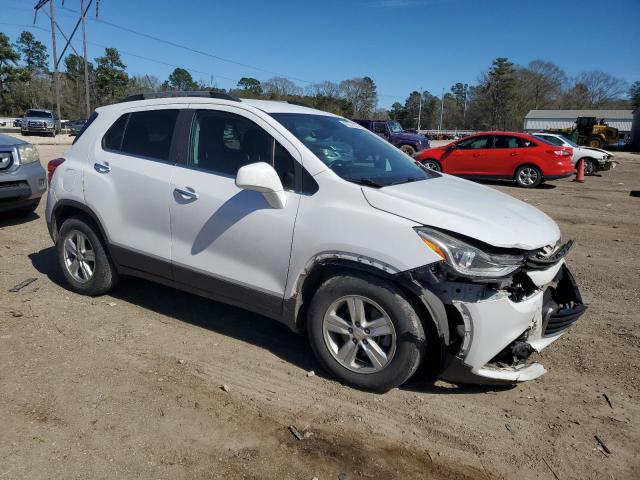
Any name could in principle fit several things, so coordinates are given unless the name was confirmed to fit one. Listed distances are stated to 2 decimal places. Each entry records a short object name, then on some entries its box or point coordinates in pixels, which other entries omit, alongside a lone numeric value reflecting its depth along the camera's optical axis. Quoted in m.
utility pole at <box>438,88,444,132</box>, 114.40
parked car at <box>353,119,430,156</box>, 22.61
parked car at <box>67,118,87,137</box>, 45.67
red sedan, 14.01
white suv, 2.95
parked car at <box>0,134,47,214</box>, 6.91
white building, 80.69
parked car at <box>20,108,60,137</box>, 36.28
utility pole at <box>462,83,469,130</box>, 111.74
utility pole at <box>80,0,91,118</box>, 34.91
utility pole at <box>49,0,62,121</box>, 37.98
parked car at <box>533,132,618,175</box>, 17.36
